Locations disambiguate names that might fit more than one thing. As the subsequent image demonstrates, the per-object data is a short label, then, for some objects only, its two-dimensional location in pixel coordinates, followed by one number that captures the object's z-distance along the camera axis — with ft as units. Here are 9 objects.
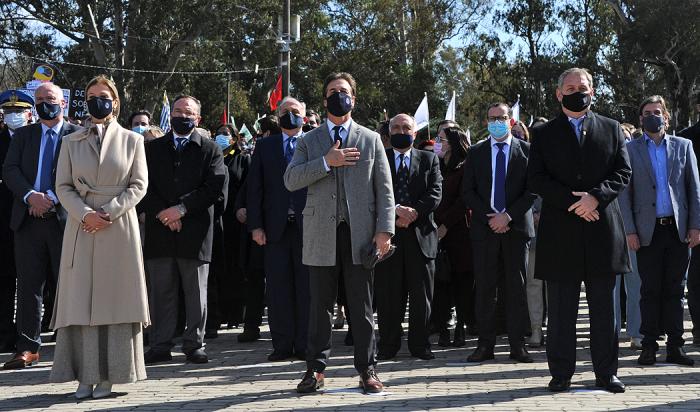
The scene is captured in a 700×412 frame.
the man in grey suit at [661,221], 29.58
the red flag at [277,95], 90.38
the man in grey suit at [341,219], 24.68
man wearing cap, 32.96
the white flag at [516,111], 60.46
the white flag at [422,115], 49.77
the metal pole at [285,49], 92.53
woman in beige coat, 24.79
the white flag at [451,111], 49.60
